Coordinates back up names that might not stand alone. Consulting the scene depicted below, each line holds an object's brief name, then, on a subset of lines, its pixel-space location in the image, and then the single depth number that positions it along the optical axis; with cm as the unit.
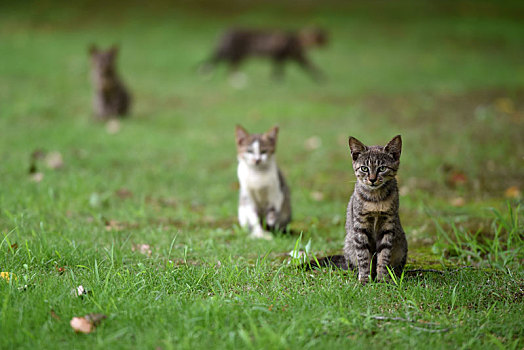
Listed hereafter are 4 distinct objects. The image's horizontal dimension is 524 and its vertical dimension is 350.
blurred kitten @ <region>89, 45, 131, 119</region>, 890
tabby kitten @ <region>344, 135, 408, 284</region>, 314
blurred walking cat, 1321
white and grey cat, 461
